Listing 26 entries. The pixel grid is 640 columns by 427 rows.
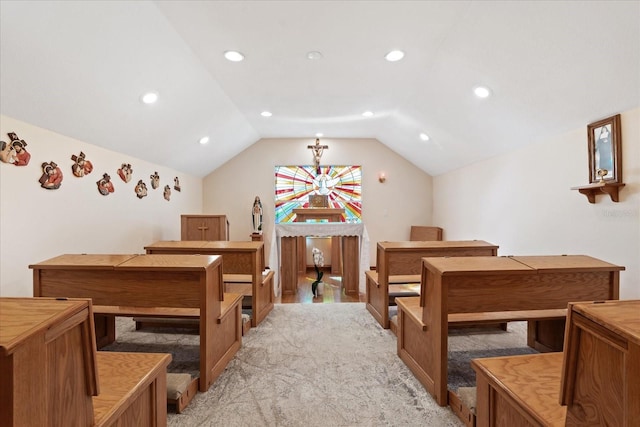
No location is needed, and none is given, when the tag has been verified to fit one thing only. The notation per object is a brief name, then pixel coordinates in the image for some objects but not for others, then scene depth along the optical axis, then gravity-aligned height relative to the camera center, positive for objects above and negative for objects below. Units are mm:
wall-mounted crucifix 5478 +1216
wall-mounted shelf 2244 +185
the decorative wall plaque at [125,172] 3512 +543
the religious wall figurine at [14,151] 2148 +499
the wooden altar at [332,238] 5297 -416
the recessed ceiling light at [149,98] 2836 +1149
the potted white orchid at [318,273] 4273 -853
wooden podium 4719 -161
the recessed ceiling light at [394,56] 2652 +1436
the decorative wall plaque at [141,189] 3848 +364
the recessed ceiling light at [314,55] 2664 +1448
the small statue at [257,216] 5688 -7
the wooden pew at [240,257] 2795 -398
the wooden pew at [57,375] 661 -397
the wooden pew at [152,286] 1802 -427
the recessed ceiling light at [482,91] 2795 +1160
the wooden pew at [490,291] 1657 -452
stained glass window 6070 +584
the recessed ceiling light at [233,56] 2652 +1452
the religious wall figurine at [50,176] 2480 +354
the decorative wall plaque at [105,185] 3174 +349
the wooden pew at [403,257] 2836 -415
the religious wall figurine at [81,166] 2822 +507
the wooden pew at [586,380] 710 -458
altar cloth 4383 -264
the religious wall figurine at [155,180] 4205 +525
